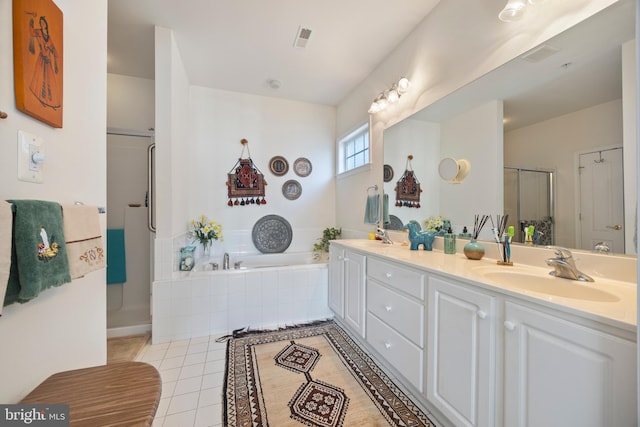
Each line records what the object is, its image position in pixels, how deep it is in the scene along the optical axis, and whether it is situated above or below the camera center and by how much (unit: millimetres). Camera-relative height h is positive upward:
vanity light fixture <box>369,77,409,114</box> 2143 +1122
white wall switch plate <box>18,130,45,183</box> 693 +166
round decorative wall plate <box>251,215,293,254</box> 3423 -284
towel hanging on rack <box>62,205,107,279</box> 818 -90
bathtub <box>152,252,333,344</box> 2227 -869
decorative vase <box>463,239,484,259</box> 1532 -224
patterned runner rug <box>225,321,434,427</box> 1368 -1142
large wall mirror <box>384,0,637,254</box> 1032 +422
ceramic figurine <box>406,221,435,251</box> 1962 -188
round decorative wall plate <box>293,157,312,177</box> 3613 +716
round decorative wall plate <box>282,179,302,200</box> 3566 +375
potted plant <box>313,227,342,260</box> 3488 -404
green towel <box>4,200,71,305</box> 624 -104
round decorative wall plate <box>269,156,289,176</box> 3492 +707
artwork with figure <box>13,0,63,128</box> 679 +471
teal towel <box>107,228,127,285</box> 2367 -421
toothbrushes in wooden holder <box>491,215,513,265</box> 1387 -144
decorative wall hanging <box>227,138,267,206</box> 3320 +433
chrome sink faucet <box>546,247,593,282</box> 1060 -230
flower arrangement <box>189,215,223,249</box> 2917 -203
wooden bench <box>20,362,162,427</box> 633 -529
